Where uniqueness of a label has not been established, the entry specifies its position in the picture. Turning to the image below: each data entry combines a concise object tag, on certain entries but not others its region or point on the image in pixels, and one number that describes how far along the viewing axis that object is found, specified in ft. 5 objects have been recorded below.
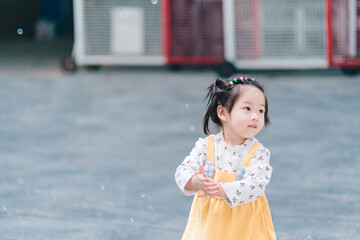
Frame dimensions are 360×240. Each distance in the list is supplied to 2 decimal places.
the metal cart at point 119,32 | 46.75
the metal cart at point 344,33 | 42.42
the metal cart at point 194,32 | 45.73
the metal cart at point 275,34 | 42.99
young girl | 12.64
